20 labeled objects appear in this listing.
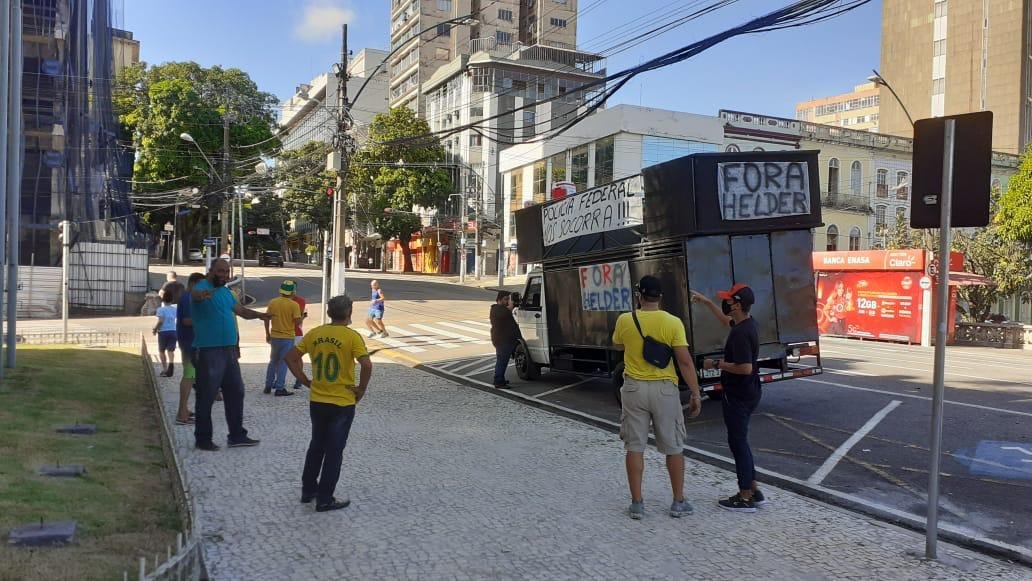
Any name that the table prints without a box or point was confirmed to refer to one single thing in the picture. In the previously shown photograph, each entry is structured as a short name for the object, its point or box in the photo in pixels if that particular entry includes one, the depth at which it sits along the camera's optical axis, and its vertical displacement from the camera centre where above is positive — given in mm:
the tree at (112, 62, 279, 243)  52125 +9952
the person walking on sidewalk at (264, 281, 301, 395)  10695 -837
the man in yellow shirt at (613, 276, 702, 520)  5480 -905
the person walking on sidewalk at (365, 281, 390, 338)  21062 -1383
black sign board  4660 +663
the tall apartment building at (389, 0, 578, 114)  75062 +24465
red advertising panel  24828 -1150
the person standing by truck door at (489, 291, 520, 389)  12883 -1192
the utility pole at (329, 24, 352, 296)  20547 +2804
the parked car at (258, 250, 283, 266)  61475 +395
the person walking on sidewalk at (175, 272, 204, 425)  8758 -1086
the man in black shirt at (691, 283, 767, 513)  5781 -919
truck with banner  9688 +367
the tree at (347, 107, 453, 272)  54875 +6339
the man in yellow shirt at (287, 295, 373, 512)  5613 -977
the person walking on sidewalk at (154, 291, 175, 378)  12453 -1107
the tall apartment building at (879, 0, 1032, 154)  57688 +17483
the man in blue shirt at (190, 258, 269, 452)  7539 -906
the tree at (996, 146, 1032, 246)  29109 +2647
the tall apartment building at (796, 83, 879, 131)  114000 +26091
